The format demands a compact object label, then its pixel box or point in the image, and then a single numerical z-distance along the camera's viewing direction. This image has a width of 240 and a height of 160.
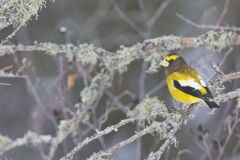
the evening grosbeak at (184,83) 8.68
